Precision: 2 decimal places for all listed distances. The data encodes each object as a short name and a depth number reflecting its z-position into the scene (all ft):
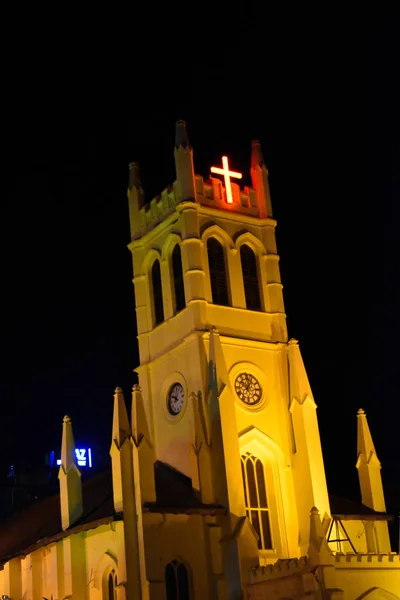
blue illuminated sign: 304.91
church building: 132.98
